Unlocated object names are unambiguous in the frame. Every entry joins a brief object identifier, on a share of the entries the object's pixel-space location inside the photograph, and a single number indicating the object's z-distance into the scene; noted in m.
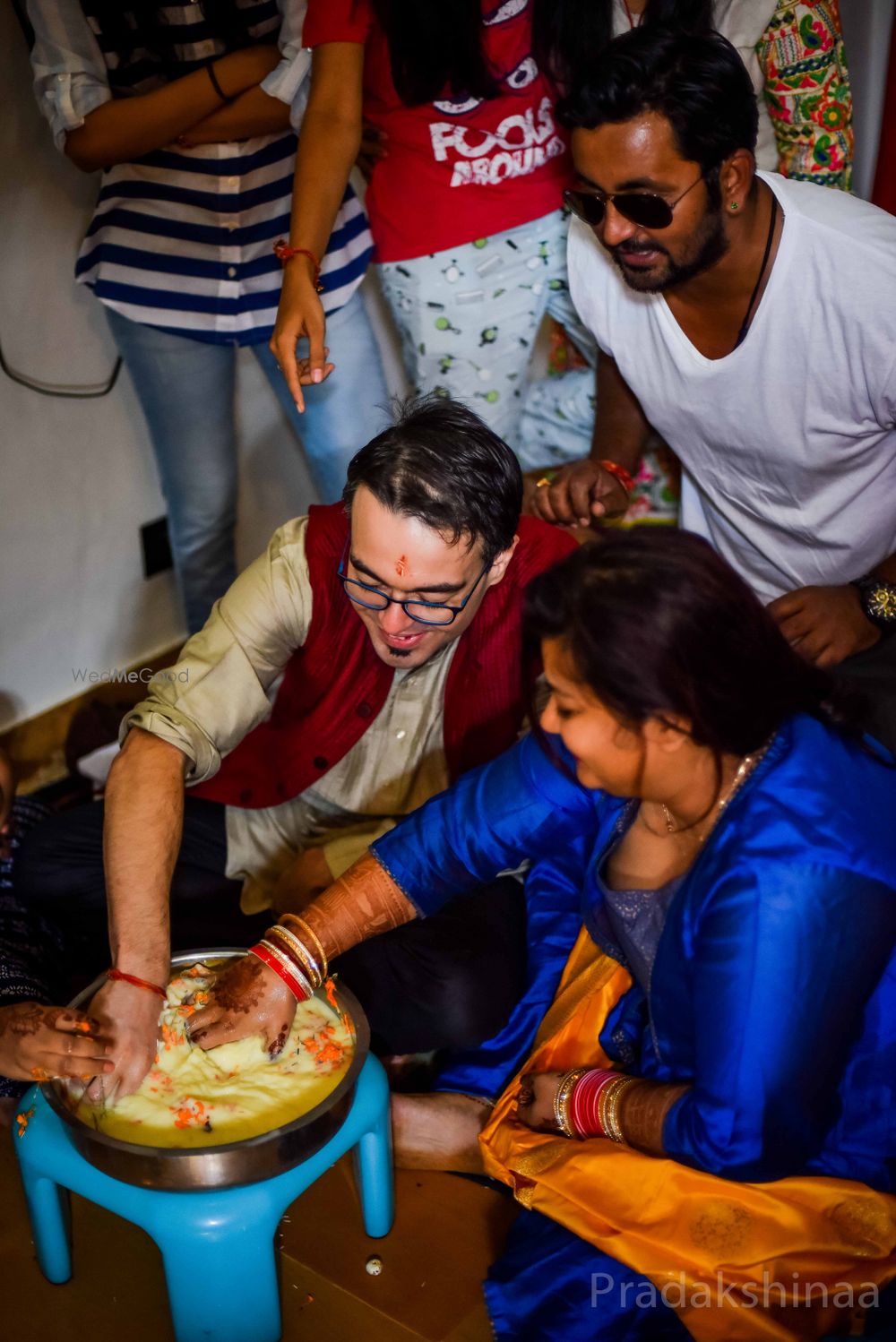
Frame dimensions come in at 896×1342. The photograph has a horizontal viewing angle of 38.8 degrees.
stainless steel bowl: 1.49
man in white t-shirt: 1.98
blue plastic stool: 1.57
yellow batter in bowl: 1.64
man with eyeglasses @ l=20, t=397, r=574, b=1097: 1.84
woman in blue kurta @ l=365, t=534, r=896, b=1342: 1.42
